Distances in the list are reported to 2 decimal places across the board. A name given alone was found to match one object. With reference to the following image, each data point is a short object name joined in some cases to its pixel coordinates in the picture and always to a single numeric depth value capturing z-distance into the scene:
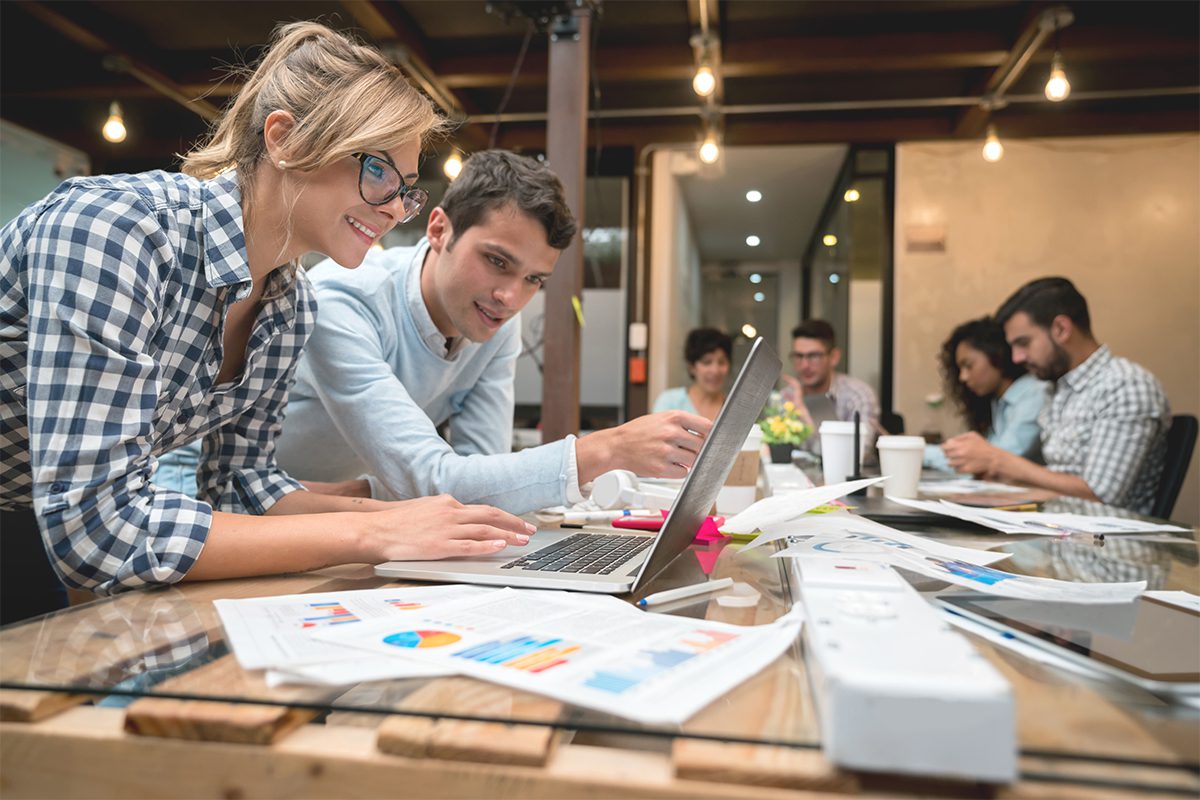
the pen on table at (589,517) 1.31
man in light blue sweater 1.23
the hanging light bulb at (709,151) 4.70
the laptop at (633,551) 0.75
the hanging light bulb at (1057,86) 3.91
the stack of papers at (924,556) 0.74
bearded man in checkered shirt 2.56
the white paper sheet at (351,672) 0.48
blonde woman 0.76
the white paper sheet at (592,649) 0.46
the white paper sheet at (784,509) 1.01
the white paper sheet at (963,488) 1.94
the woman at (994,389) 3.66
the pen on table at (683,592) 0.70
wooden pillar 2.67
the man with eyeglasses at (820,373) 4.91
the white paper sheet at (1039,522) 1.22
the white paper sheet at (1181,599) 0.73
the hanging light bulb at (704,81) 3.98
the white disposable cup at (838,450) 1.84
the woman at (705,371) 4.79
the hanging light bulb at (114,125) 4.61
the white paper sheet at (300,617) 0.52
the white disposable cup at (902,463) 1.64
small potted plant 2.82
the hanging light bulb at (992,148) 4.79
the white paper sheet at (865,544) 0.86
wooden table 0.40
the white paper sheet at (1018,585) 0.72
